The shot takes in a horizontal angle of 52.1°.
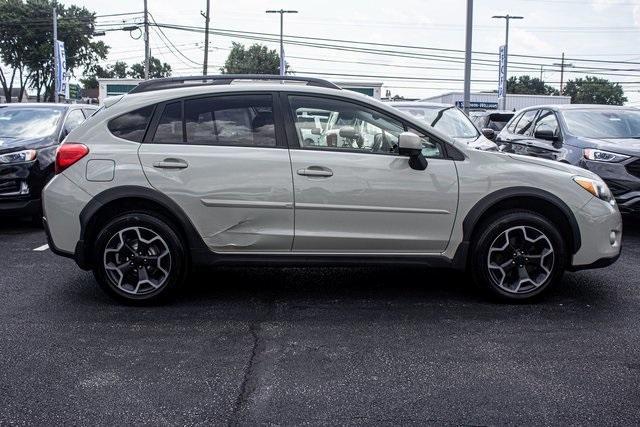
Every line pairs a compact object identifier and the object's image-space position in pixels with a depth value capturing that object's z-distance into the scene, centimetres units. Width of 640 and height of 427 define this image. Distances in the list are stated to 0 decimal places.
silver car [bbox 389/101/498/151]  920
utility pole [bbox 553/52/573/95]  6141
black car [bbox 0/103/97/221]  801
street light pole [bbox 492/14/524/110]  4091
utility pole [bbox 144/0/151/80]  4130
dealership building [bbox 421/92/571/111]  5028
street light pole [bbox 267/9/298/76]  4362
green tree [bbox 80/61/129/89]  6235
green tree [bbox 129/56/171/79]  9744
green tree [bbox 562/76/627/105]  8944
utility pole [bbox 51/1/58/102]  3351
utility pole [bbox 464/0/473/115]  1822
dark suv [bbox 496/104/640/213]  757
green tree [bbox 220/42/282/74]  7331
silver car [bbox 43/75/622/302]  488
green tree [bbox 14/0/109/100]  5109
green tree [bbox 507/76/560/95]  9894
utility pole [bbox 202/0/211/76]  4094
